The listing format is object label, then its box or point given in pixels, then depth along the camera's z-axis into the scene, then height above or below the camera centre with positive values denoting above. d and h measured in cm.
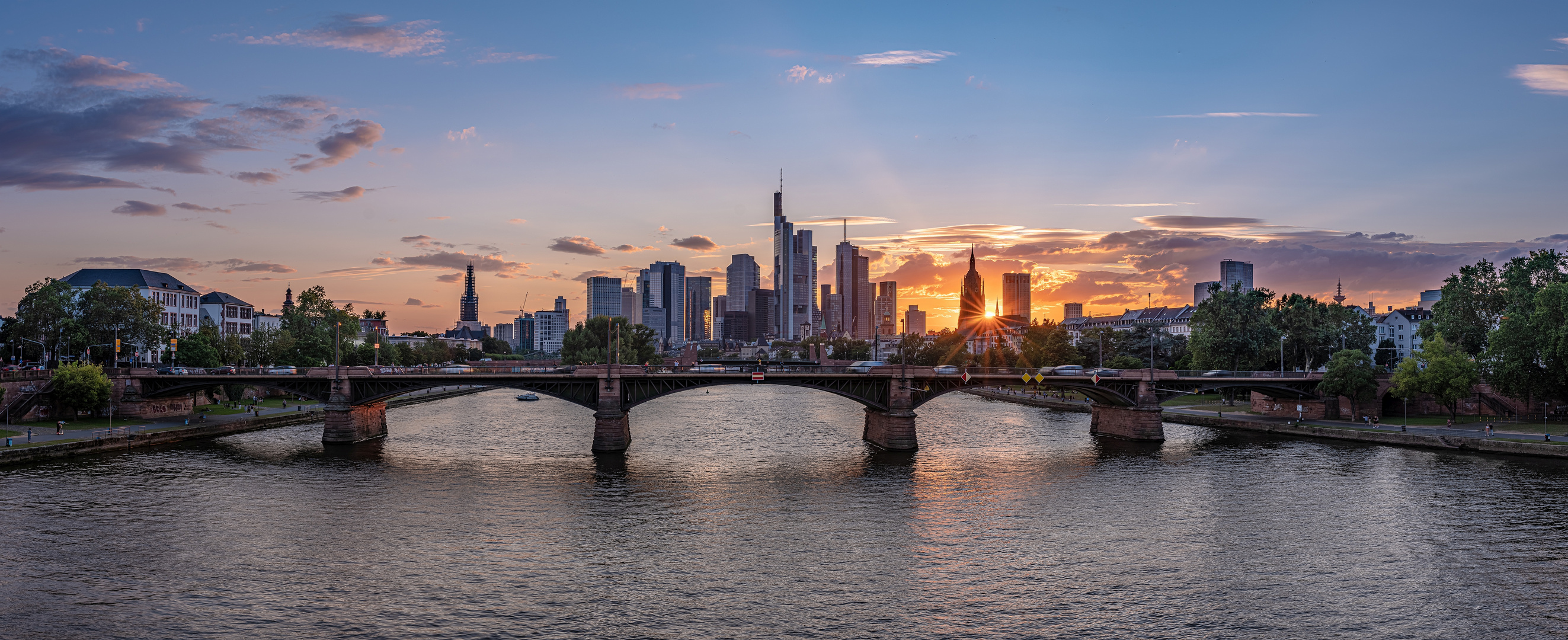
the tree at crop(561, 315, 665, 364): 17638 +108
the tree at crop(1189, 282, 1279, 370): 12062 +169
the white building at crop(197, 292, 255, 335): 19562 +872
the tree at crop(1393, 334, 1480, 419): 8856 -284
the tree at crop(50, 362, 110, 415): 8538 -383
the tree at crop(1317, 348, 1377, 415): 9412 -318
